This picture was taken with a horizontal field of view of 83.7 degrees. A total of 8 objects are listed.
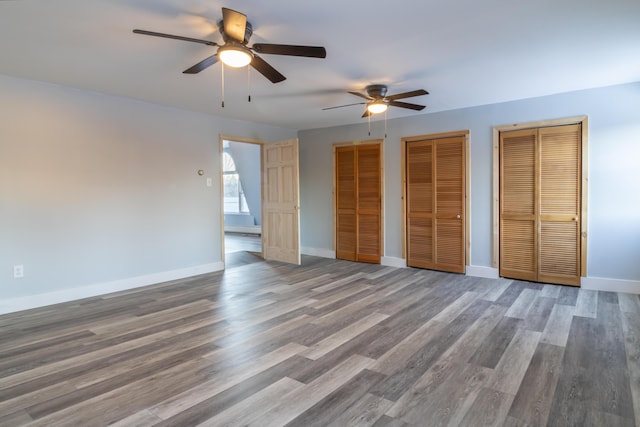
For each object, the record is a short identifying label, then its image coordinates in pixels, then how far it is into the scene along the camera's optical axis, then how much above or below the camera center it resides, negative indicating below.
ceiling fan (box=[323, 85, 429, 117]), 3.97 +1.13
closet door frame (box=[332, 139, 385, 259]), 6.08 +0.22
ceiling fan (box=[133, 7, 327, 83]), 2.31 +1.08
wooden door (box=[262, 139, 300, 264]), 6.05 -0.05
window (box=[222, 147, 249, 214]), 11.00 +0.33
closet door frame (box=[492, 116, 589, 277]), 4.42 +0.22
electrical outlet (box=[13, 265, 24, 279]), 3.77 -0.71
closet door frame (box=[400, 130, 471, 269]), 5.25 +0.18
